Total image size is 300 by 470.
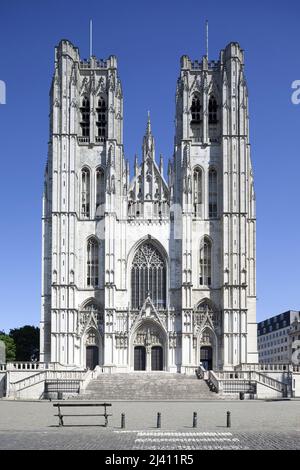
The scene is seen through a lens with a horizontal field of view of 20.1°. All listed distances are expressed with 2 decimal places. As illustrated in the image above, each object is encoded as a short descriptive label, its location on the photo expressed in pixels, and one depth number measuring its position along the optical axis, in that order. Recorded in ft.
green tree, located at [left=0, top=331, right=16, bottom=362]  273.13
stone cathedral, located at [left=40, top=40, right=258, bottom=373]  213.87
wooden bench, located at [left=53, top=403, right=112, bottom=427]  86.09
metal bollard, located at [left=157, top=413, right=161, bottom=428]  83.02
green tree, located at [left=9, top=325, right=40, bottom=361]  302.04
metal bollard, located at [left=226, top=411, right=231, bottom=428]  83.36
